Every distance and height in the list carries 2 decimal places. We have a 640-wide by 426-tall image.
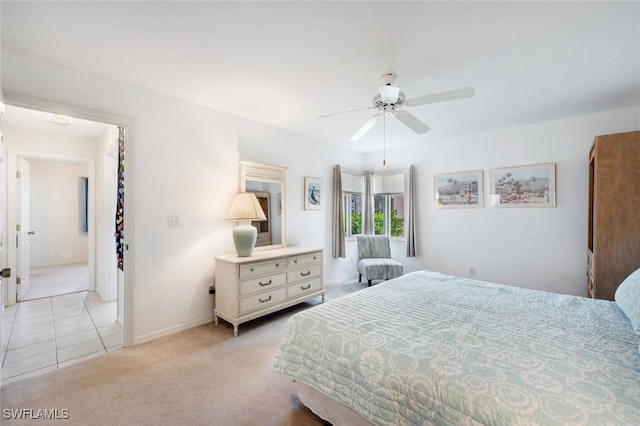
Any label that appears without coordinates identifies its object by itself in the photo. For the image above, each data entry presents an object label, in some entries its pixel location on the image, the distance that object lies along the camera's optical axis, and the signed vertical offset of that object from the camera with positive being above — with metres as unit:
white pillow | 1.39 -0.51
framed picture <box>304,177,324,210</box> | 4.34 +0.35
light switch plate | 2.87 -0.07
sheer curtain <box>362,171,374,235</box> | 5.34 +0.14
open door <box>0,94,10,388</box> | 1.71 +0.29
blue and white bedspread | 0.95 -0.63
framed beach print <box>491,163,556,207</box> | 3.64 +0.39
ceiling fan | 2.03 +0.92
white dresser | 2.86 -0.79
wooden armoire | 2.51 +0.02
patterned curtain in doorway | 2.85 +0.09
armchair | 4.46 -0.80
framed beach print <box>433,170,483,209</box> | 4.22 +0.40
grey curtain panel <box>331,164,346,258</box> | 4.79 -0.03
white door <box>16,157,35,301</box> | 3.73 -0.22
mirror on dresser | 3.57 +0.27
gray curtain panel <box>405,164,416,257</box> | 4.77 -0.14
